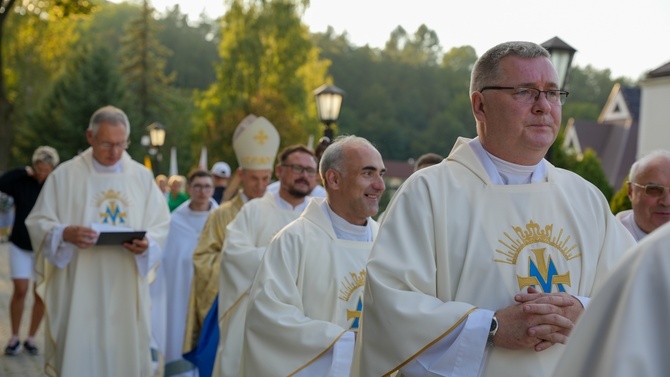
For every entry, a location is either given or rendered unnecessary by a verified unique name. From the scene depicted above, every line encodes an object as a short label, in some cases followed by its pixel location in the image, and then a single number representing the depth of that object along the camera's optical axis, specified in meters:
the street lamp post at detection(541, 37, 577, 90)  8.20
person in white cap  12.09
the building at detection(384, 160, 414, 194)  66.52
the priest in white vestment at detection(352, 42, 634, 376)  3.18
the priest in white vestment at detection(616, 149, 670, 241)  5.09
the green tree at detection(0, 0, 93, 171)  15.80
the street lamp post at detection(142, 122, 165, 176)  25.59
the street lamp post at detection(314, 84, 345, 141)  11.43
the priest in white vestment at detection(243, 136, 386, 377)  4.74
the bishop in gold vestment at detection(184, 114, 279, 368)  7.89
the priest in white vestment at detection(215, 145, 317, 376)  6.68
